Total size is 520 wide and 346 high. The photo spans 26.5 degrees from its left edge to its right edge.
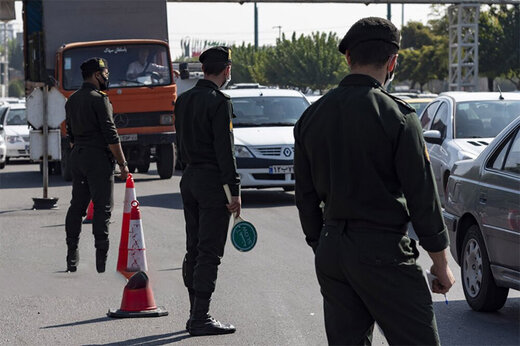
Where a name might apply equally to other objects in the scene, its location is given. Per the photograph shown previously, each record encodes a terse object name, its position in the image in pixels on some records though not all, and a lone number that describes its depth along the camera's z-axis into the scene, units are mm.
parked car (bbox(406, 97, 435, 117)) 21969
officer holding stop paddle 7254
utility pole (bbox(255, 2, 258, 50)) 89025
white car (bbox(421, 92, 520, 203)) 13375
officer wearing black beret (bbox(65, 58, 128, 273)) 10047
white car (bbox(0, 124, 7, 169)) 26359
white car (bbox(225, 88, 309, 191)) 16609
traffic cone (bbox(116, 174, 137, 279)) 9289
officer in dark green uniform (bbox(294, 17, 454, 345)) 4188
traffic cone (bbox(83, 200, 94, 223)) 14484
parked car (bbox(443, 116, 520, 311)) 7508
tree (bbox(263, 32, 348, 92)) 75188
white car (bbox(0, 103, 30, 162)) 29266
